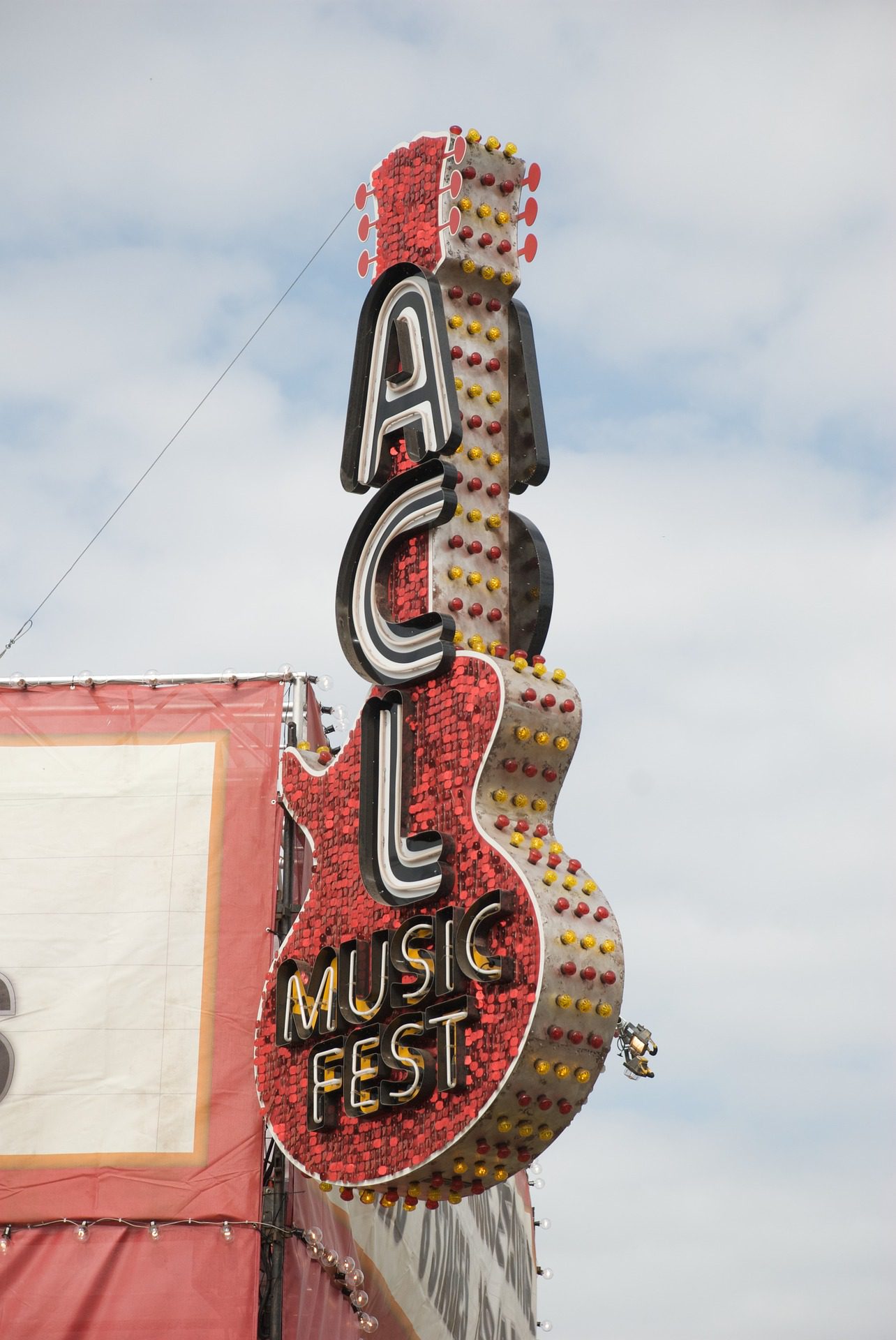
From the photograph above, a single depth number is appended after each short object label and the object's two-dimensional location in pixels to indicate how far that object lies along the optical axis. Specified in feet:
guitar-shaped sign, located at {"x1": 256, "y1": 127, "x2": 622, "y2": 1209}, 46.96
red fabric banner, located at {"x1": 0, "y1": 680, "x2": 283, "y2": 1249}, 54.85
